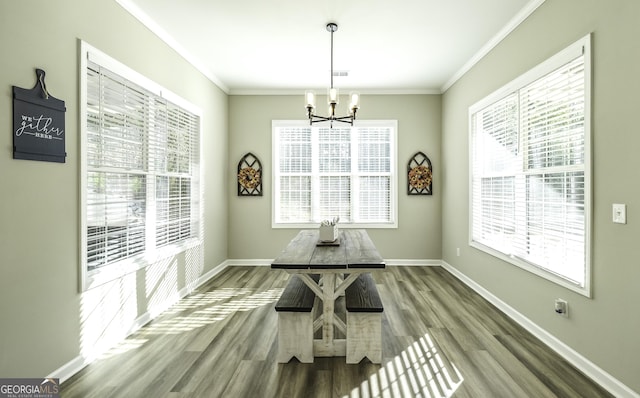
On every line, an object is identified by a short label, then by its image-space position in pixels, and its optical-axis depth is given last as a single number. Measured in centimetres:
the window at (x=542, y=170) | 237
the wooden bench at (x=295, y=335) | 239
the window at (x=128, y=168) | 247
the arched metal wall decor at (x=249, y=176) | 537
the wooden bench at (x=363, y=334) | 236
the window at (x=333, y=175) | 544
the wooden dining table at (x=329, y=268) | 231
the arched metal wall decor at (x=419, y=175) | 534
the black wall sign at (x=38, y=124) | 187
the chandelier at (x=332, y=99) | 318
